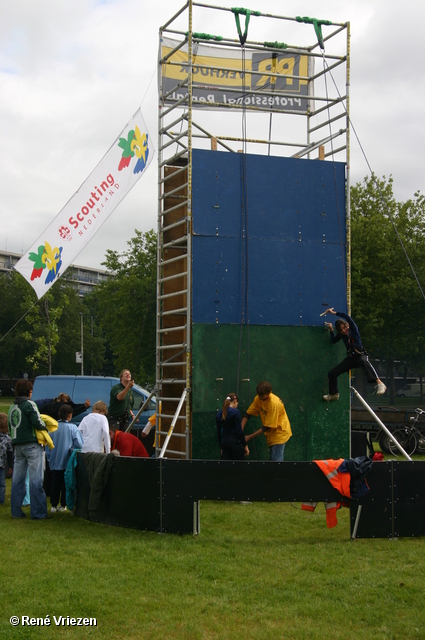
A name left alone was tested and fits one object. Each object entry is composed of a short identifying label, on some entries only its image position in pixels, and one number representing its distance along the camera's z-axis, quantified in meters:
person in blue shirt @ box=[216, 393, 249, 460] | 11.04
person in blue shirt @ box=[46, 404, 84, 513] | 10.59
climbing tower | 11.66
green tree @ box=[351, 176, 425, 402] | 36.37
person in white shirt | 10.13
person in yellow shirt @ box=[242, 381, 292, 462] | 11.06
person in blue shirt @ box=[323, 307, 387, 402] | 11.14
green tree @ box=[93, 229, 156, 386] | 44.47
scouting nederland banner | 11.54
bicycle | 19.08
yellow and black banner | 12.77
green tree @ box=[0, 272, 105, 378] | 73.44
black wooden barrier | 8.54
